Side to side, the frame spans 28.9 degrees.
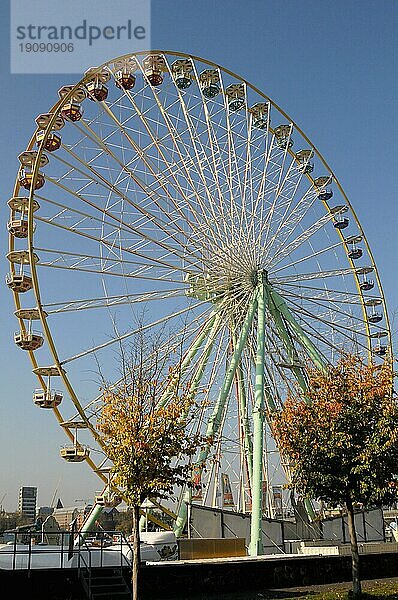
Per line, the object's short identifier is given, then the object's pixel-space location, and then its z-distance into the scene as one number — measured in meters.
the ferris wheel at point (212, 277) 27.72
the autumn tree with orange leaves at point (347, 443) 18.80
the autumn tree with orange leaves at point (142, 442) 16.94
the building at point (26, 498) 128.62
